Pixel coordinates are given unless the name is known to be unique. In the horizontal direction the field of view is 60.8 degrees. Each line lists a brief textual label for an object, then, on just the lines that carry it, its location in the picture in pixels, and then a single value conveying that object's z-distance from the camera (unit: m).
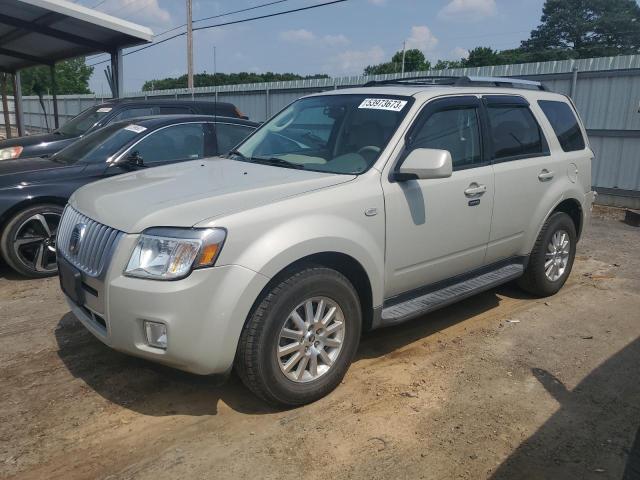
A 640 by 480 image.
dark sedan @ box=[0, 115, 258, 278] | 5.45
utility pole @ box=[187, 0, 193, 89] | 26.42
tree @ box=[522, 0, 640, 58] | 48.69
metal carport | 9.91
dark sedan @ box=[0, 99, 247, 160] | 8.16
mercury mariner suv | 2.85
